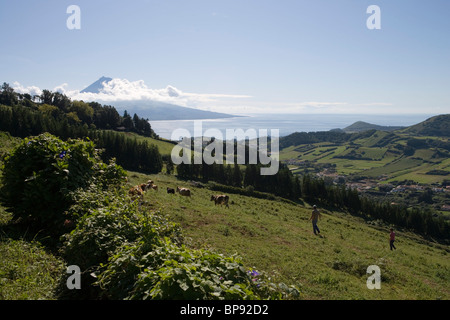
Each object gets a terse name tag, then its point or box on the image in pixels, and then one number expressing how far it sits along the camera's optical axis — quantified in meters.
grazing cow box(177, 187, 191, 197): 29.46
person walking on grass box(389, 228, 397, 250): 21.39
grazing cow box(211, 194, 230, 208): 28.22
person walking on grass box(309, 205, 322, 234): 20.47
